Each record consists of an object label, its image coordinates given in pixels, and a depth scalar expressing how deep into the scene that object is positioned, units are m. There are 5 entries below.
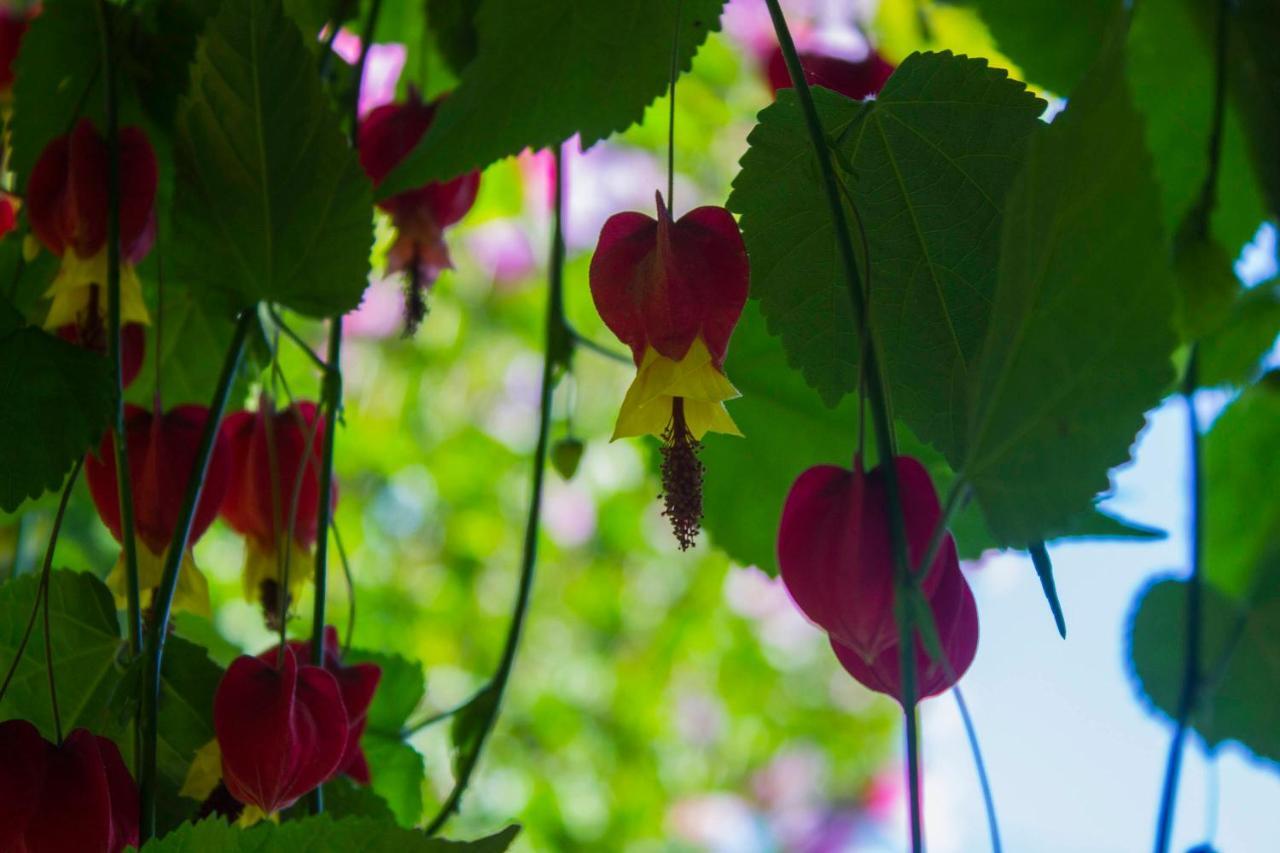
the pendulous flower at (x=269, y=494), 1.08
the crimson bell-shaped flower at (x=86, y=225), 1.05
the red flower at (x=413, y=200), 1.09
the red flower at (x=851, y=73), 1.10
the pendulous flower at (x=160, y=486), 1.05
